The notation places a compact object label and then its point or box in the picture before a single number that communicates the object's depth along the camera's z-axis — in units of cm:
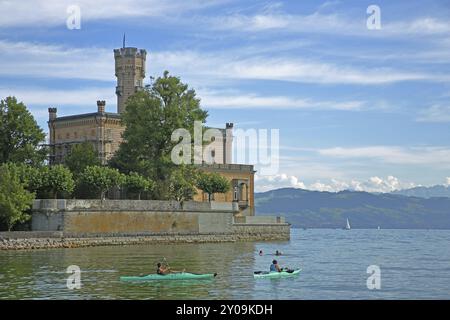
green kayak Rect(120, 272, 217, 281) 4103
